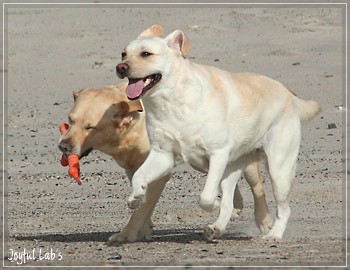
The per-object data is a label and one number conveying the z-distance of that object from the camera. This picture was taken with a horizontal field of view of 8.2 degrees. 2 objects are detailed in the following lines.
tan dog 19.90
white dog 18.24
